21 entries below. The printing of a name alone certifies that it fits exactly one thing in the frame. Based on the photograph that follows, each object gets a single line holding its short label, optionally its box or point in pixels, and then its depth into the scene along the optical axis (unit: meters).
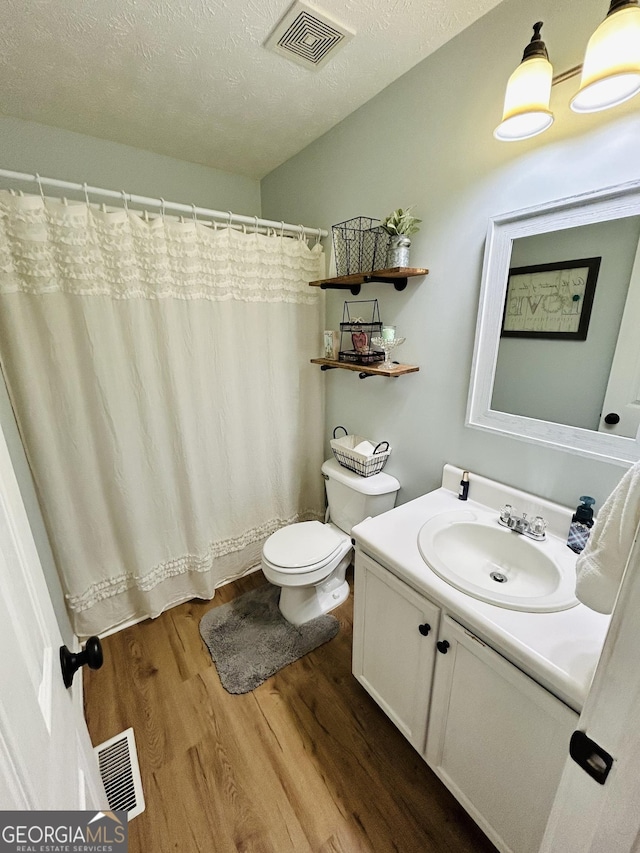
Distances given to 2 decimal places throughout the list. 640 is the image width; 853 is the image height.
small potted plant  1.36
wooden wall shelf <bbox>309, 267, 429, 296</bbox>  1.37
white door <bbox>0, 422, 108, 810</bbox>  0.36
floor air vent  1.10
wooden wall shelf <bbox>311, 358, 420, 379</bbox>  1.44
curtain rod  1.24
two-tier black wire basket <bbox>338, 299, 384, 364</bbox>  1.62
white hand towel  0.58
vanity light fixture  0.73
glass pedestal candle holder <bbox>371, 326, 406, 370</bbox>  1.52
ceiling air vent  1.07
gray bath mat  1.50
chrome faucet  1.11
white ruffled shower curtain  1.34
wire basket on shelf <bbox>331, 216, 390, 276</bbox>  1.48
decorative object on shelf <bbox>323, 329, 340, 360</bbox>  1.82
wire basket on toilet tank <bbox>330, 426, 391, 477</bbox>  1.69
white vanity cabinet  0.79
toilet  1.58
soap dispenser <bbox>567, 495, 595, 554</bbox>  1.03
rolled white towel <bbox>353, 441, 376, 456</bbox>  1.73
